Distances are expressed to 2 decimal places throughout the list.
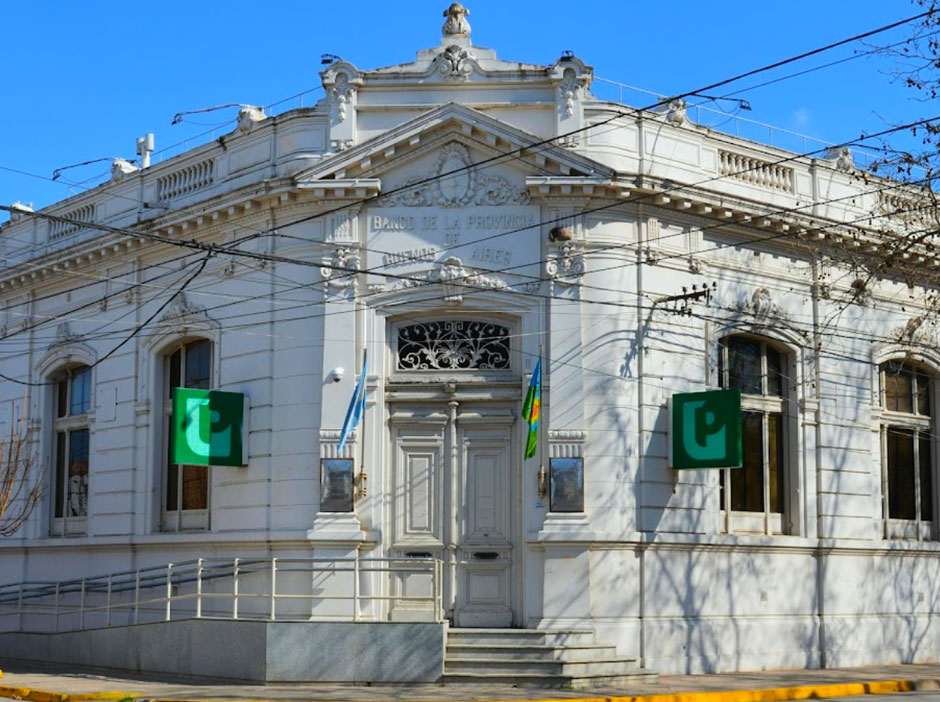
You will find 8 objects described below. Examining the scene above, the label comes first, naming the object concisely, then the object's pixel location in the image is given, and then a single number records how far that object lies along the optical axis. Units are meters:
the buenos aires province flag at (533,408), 20.62
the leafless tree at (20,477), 26.67
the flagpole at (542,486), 20.92
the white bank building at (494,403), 20.86
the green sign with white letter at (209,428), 21.80
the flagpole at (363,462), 21.23
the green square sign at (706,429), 20.84
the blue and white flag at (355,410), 20.98
